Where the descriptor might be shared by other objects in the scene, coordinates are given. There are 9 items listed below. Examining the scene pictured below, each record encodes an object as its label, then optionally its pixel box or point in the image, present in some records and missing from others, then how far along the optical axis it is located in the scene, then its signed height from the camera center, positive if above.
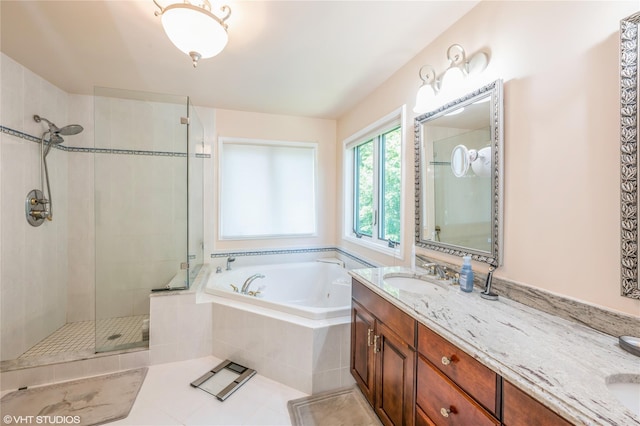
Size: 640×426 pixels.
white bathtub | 2.61 -0.74
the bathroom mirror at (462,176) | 1.28 +0.21
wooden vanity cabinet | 0.71 -0.61
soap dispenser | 1.30 -0.32
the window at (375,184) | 2.28 +0.29
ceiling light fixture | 1.25 +0.93
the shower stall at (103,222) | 2.08 -0.08
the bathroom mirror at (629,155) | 0.81 +0.18
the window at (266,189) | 3.00 +0.29
